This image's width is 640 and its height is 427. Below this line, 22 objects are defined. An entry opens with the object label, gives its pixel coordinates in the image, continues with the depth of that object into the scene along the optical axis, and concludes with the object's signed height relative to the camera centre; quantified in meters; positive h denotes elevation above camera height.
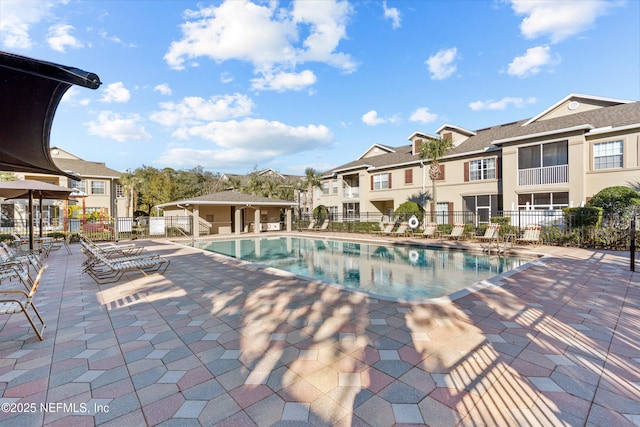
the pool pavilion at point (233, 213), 20.72 -0.10
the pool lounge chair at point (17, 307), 3.42 -1.18
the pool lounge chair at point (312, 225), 24.84 -1.20
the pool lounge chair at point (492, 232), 12.11 -0.96
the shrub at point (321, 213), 26.45 -0.17
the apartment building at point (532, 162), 14.05 +2.90
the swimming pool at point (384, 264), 7.80 -2.02
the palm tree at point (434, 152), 18.34 +3.84
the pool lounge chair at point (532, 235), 12.54 -1.12
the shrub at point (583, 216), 11.54 -0.27
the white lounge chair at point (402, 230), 18.22 -1.24
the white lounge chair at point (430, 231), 16.80 -1.21
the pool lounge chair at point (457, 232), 15.51 -1.19
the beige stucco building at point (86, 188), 23.21 +2.37
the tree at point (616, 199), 11.88 +0.47
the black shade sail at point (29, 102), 1.92 +0.96
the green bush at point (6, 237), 12.86 -1.12
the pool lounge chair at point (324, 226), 23.94 -1.25
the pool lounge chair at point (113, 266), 6.82 -1.32
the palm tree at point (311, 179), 27.67 +3.17
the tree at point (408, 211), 19.69 -0.02
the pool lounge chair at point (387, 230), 18.98 -1.29
